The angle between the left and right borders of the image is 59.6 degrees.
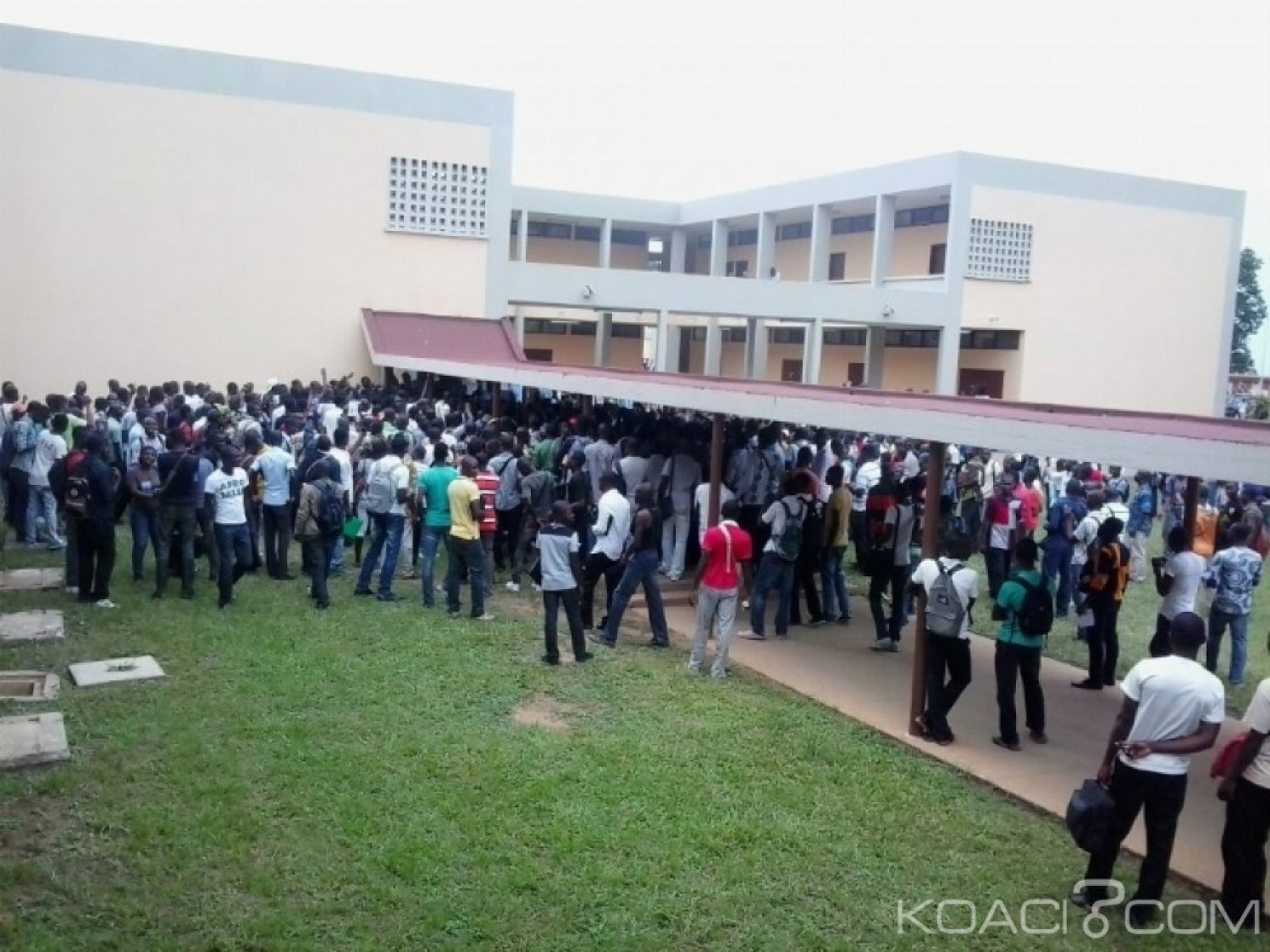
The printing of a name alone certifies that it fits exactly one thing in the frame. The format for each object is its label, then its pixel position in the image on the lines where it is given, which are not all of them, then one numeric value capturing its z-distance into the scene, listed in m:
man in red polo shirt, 8.92
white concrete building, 22.62
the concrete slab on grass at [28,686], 7.72
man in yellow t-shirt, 10.06
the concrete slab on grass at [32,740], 6.54
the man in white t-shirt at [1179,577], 8.86
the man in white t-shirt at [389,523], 10.81
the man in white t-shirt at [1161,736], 5.17
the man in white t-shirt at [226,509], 10.01
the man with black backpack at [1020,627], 7.32
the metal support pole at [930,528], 7.82
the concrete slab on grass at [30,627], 8.96
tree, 60.06
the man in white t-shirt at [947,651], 7.56
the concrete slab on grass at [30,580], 10.72
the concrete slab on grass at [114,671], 8.06
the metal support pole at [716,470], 10.78
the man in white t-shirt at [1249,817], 5.16
